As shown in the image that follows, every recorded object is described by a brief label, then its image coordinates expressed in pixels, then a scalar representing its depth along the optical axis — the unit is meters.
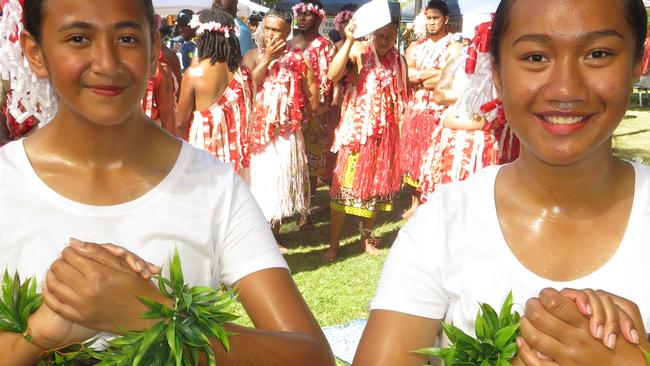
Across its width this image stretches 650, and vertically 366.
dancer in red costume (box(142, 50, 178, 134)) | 5.65
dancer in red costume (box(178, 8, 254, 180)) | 5.73
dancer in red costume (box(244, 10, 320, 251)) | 6.38
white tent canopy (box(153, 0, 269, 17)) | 9.20
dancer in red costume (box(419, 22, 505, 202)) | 5.21
